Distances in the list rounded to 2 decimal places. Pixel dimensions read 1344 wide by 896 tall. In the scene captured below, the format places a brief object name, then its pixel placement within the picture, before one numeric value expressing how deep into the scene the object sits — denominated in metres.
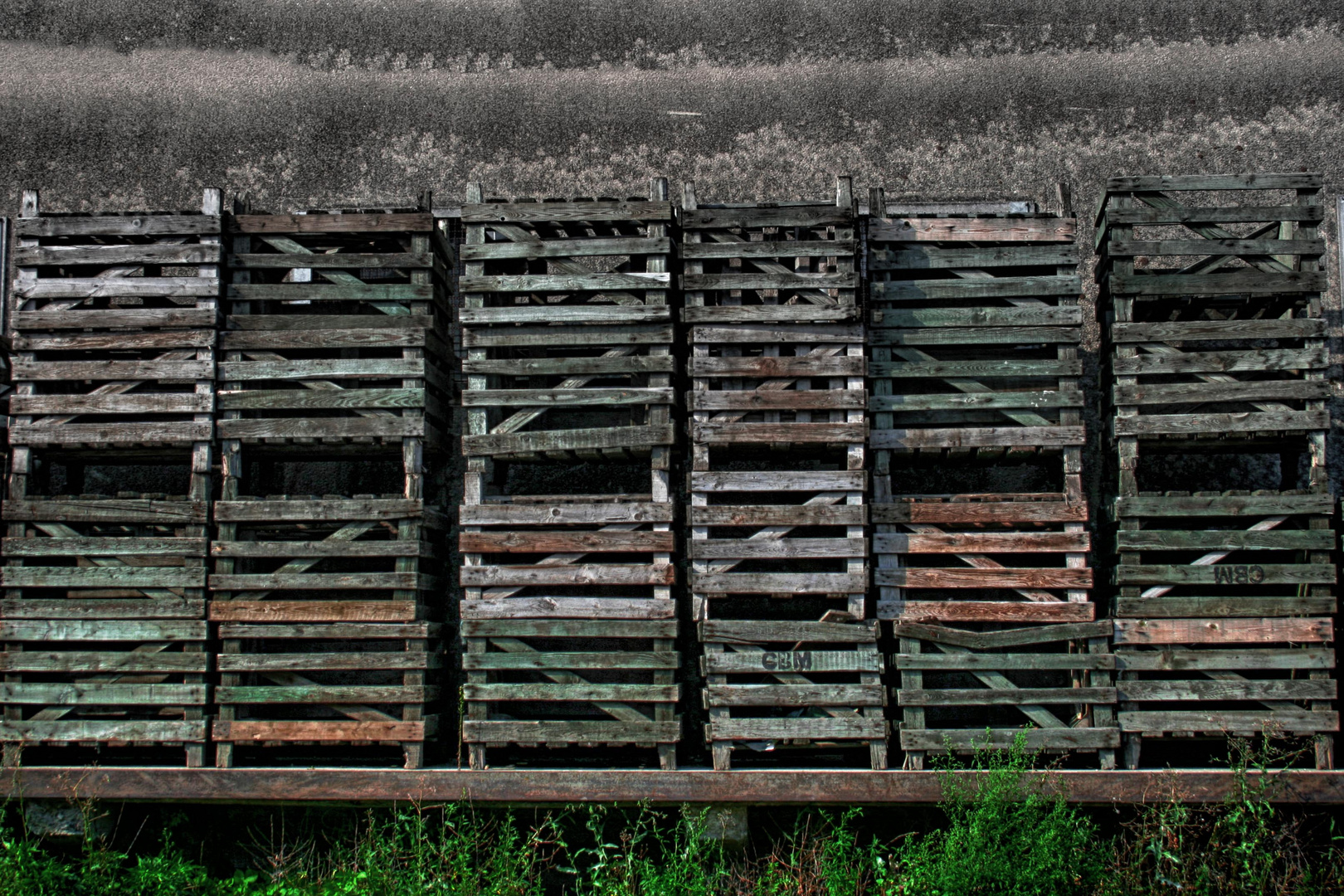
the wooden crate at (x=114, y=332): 7.36
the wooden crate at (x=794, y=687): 6.99
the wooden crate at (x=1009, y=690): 7.02
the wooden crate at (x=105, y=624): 7.07
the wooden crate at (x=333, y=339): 7.35
